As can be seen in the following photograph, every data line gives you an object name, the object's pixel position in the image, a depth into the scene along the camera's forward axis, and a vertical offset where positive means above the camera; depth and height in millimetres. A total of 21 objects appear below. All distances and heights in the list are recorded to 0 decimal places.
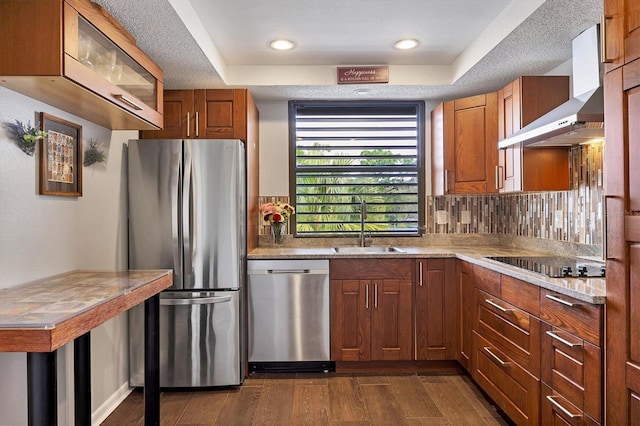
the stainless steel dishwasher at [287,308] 3254 -718
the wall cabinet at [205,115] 3299 +774
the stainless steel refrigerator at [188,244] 2992 -208
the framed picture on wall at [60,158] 2070 +301
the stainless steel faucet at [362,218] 3805 -37
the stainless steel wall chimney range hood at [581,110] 2064 +524
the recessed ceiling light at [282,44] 2954 +1197
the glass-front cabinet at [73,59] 1644 +666
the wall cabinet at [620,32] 1484 +653
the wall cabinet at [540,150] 2969 +443
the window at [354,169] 3957 +418
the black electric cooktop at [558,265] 2150 -302
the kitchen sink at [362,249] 3377 -301
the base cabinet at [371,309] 3283 -738
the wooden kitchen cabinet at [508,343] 2172 -751
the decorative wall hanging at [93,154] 2484 +367
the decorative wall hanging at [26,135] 1885 +366
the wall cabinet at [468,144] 3379 +564
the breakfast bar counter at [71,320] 1263 -350
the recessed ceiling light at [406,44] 2957 +1201
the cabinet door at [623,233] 1487 -77
